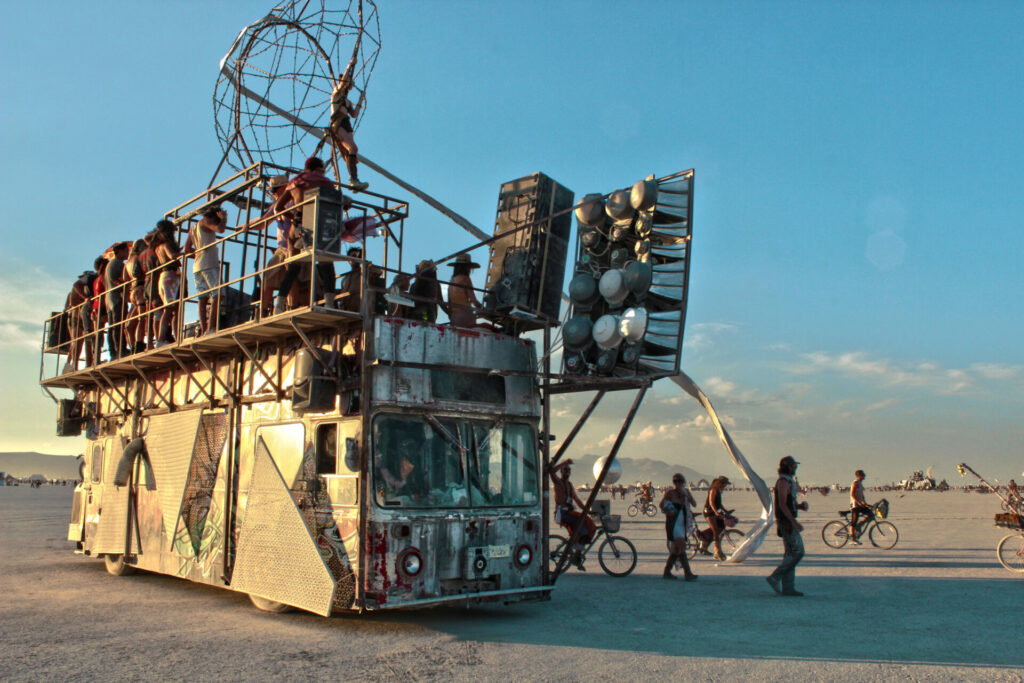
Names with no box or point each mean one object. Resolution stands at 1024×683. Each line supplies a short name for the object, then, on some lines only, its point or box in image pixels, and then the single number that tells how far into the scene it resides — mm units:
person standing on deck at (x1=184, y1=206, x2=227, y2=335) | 12258
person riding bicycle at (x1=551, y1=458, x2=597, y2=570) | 14553
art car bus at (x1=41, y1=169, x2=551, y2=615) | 9688
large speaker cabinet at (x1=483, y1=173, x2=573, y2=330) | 12605
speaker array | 11539
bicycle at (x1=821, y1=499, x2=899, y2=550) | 20359
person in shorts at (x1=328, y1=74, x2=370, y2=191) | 12203
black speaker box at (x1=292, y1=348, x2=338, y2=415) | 9781
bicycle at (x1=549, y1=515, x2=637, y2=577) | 15383
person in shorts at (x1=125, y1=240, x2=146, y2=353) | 14125
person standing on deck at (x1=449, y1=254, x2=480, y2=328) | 11844
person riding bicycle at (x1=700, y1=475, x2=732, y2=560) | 17406
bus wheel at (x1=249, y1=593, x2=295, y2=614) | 10672
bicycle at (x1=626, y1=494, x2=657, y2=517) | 37031
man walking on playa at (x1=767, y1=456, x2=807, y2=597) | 12633
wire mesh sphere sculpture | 12641
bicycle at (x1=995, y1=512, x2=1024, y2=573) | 15469
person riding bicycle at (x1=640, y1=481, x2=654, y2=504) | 37812
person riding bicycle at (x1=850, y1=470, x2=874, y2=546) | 20031
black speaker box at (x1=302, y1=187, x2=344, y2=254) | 10094
